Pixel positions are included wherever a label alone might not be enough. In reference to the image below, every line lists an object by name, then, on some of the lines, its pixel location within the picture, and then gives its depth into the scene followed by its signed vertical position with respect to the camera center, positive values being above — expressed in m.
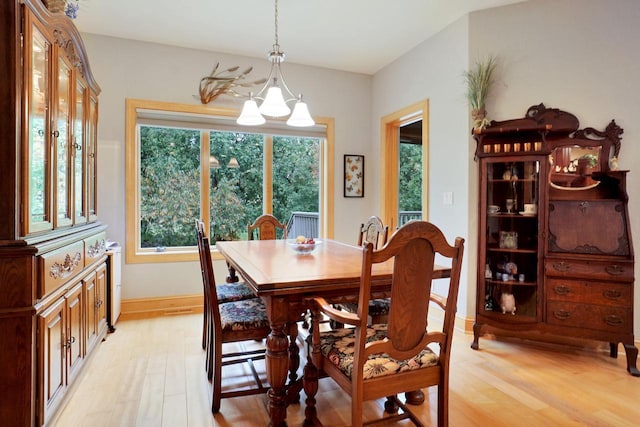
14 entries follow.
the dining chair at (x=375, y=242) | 2.31 -0.26
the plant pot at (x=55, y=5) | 1.90 +1.11
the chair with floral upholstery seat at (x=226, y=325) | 1.93 -0.64
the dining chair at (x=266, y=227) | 3.48 -0.17
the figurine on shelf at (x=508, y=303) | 2.91 -0.76
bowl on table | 2.46 -0.26
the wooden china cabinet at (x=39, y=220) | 1.52 -0.05
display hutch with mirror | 2.60 -0.18
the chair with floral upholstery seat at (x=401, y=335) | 1.39 -0.53
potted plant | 3.02 +1.05
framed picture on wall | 4.55 +0.45
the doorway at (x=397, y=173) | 4.25 +0.46
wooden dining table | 1.60 -0.37
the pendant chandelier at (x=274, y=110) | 2.30 +0.67
